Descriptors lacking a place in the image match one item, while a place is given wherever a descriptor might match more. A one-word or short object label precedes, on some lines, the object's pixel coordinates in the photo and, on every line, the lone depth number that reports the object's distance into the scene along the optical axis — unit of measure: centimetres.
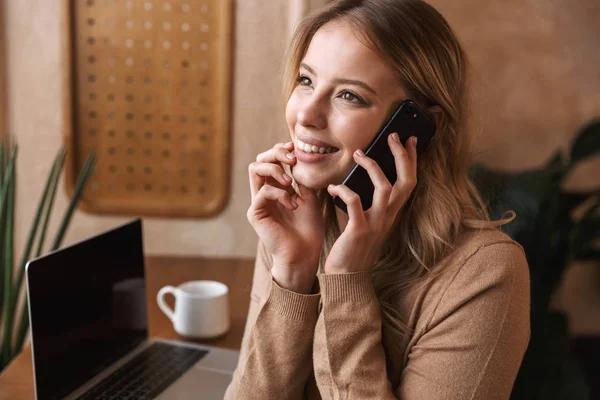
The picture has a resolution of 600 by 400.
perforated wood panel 206
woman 88
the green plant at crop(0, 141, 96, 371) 145
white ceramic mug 127
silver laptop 95
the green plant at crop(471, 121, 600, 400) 172
